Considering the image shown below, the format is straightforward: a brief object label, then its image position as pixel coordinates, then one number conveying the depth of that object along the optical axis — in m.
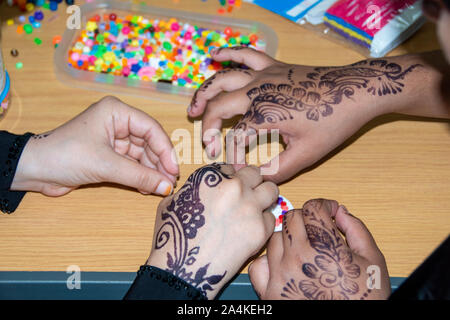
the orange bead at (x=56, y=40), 1.19
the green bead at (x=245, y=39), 1.20
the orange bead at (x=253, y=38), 1.20
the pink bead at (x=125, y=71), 1.12
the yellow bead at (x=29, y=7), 1.27
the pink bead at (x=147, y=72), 1.12
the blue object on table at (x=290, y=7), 1.25
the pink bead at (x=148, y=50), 1.17
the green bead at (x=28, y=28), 1.22
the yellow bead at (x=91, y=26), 1.20
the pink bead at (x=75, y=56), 1.15
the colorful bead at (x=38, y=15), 1.24
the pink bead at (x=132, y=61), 1.14
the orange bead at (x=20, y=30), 1.22
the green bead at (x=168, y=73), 1.12
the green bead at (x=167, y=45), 1.17
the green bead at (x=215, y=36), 1.20
